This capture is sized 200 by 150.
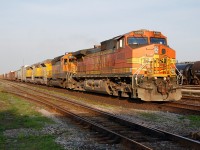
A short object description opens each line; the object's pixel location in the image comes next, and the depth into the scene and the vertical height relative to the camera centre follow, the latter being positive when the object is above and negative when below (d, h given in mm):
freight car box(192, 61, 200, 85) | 30094 +403
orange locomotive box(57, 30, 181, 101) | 14656 +450
